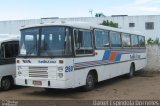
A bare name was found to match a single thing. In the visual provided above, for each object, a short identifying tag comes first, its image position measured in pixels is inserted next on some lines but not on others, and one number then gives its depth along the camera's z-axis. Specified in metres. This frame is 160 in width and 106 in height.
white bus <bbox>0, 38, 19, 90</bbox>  9.61
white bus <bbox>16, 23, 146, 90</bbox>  8.23
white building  28.91
